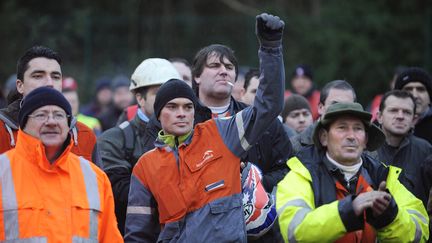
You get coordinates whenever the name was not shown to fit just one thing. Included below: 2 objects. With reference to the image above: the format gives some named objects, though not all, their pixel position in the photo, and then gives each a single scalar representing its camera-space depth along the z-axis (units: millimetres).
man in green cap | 12039
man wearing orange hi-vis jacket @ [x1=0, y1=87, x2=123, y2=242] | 12328
